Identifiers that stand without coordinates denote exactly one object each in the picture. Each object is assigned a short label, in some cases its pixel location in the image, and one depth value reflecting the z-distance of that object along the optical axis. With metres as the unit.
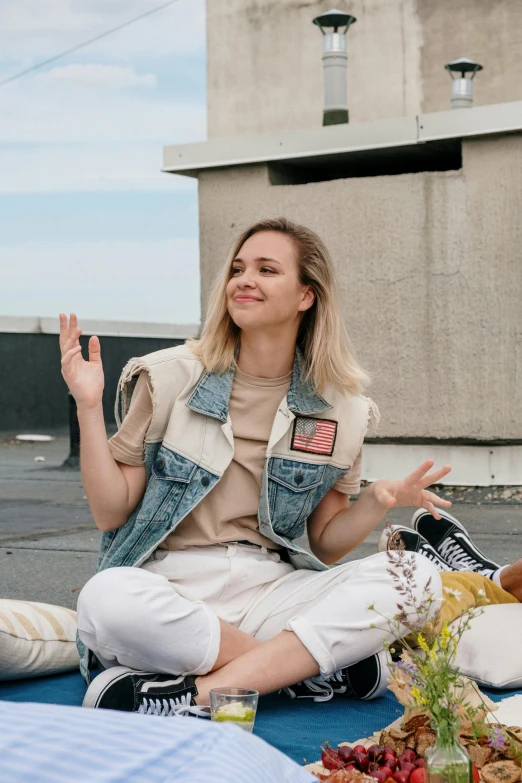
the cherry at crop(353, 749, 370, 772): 2.36
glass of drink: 2.47
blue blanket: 2.79
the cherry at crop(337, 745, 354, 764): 2.38
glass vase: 1.86
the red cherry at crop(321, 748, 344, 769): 2.36
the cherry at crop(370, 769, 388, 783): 2.25
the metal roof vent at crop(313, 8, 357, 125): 9.03
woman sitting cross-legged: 2.96
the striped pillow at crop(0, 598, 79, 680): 3.31
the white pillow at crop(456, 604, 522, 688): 3.30
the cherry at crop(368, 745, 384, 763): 2.38
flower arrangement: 1.95
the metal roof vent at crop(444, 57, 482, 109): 9.33
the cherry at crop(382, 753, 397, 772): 2.33
